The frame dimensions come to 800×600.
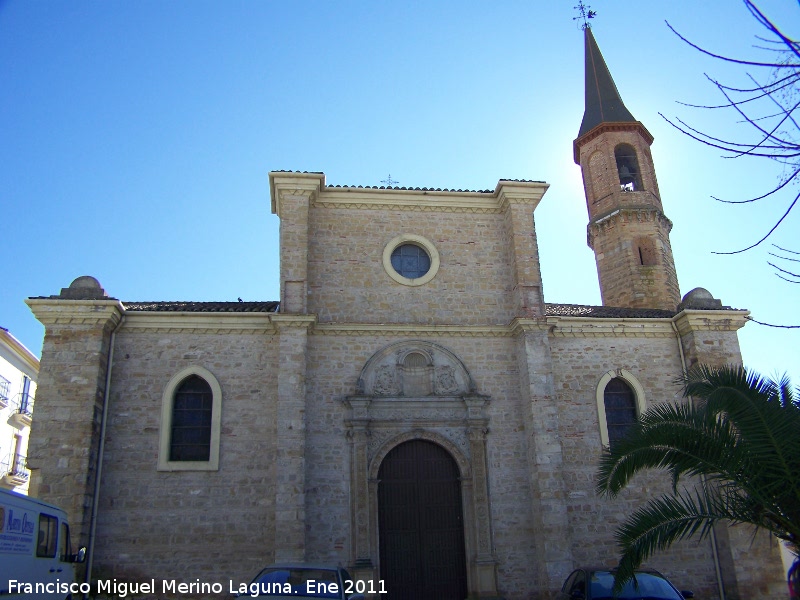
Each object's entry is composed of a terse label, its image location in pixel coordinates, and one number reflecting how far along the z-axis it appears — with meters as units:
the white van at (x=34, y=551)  8.74
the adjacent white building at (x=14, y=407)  25.05
